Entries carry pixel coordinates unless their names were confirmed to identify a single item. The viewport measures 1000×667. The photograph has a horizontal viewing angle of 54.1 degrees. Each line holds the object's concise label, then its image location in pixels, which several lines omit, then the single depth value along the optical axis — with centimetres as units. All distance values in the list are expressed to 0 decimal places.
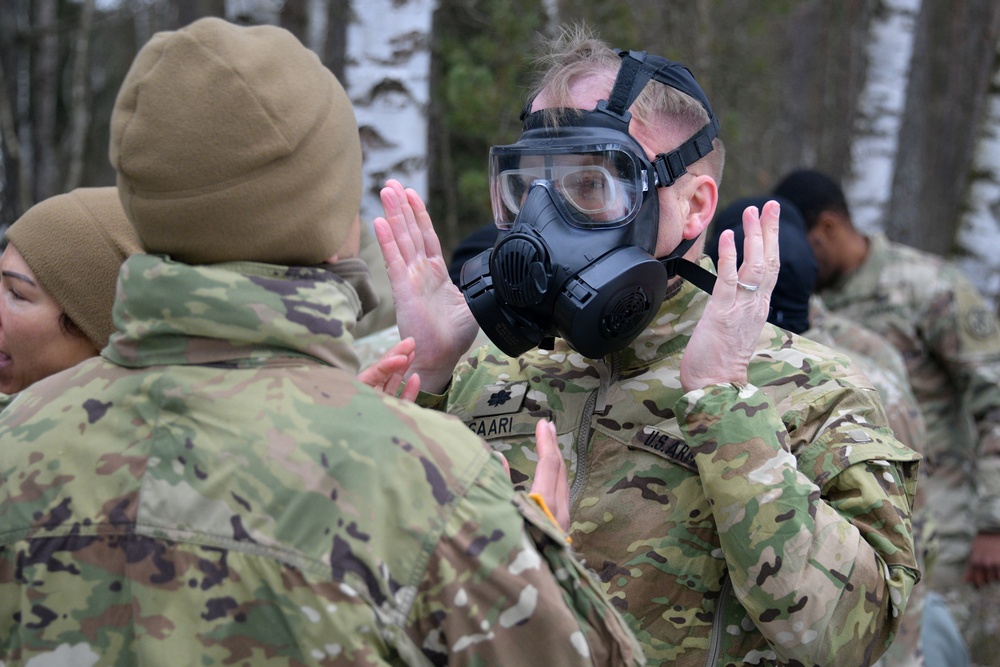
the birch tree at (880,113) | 905
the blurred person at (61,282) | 231
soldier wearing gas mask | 194
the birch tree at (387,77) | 536
